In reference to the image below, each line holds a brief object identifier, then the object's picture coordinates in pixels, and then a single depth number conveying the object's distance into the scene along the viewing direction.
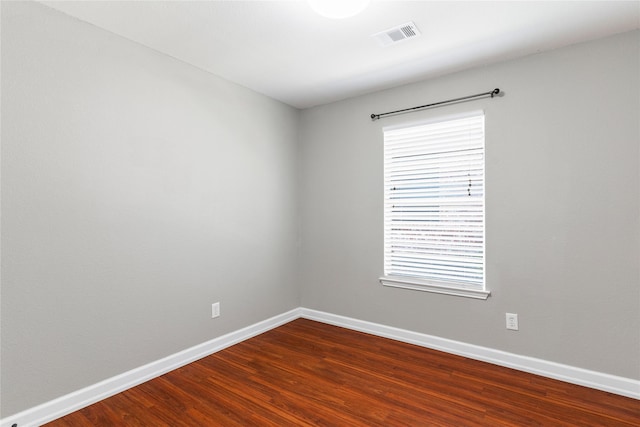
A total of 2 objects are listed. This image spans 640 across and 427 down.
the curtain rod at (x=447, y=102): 2.72
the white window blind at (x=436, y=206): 2.84
